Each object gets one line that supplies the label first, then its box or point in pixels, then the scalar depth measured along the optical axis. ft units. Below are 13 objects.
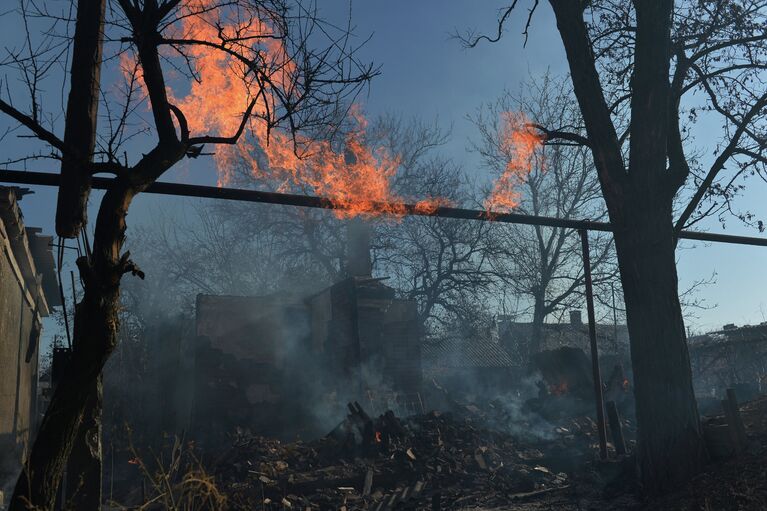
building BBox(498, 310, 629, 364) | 91.45
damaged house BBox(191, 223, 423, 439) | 54.70
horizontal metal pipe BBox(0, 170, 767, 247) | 19.63
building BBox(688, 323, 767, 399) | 74.75
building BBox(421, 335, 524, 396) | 93.04
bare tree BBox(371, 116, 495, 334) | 81.82
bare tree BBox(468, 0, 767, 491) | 21.18
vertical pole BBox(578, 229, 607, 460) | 29.25
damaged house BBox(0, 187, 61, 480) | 28.19
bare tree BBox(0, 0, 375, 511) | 9.82
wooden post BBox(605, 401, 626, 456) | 32.81
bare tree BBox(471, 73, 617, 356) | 79.05
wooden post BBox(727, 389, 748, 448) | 20.59
